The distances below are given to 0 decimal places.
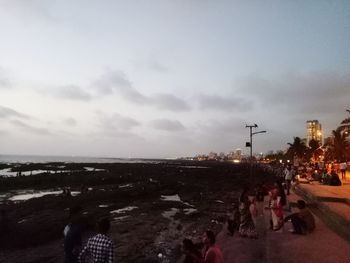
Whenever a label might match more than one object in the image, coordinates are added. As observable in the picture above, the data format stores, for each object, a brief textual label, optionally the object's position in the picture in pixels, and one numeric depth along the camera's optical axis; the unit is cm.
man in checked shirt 543
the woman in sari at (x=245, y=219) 1163
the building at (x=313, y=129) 11601
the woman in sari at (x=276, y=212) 1234
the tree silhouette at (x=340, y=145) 4434
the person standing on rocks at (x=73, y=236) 684
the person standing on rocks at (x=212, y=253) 739
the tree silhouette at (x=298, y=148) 7725
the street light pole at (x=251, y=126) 2623
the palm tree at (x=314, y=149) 7711
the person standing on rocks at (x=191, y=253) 755
